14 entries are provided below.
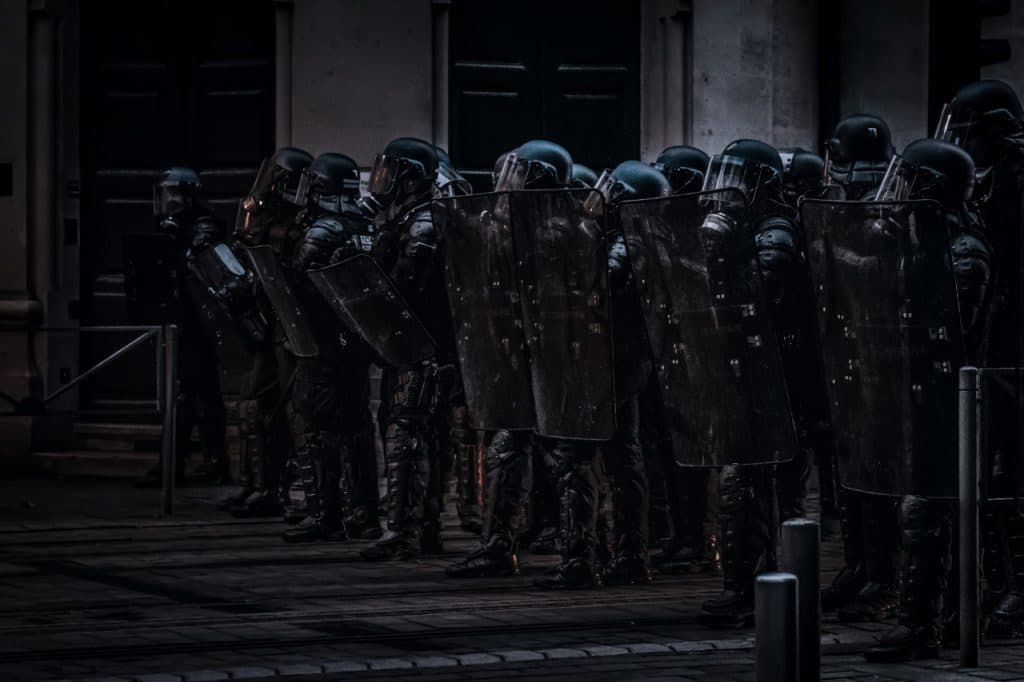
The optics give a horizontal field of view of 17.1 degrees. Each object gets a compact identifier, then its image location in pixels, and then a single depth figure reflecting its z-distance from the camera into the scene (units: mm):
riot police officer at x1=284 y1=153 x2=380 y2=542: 19504
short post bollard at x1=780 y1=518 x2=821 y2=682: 7573
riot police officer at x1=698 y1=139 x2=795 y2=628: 14200
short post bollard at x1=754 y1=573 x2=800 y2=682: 7228
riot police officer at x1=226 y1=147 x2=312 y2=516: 20450
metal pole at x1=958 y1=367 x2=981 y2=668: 12455
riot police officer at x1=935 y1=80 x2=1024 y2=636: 13893
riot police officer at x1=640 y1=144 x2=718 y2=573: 17459
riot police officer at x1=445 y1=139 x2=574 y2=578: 16654
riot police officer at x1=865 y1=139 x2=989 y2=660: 12832
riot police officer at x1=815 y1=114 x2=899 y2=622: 14456
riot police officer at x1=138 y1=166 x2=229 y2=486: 23875
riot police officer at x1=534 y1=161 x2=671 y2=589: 16181
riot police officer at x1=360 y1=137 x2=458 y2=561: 18047
